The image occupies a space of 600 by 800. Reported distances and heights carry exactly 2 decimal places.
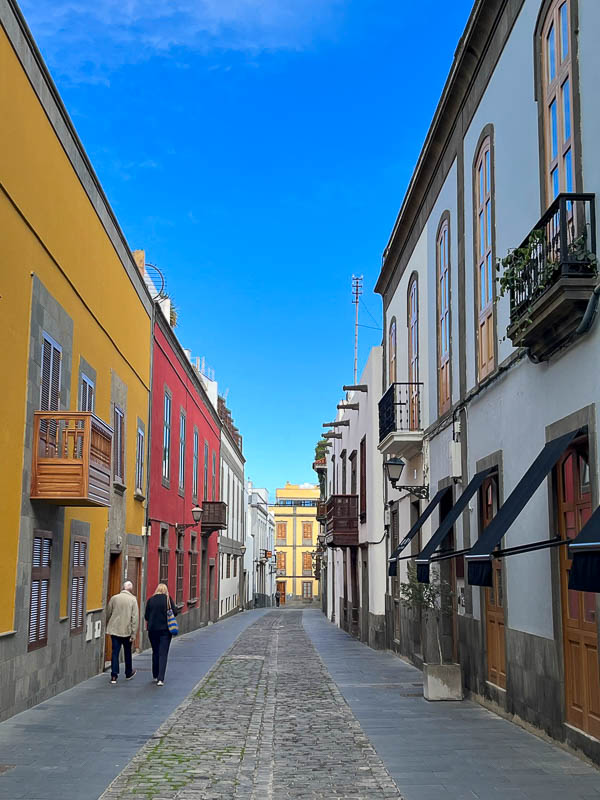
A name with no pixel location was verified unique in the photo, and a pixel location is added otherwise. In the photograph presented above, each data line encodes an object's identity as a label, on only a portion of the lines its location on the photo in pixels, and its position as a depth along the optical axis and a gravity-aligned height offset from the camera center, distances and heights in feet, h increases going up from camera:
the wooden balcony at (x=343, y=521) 85.92 +3.06
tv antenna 125.70 +36.86
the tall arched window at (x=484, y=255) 39.29 +13.10
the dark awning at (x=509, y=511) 27.73 +1.40
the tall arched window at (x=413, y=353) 56.95 +13.20
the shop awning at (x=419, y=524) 47.21 +1.63
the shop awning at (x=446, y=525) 38.86 +1.29
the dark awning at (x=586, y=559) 19.84 -0.08
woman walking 45.37 -3.95
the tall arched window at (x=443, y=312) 48.70 +13.15
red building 74.79 +6.65
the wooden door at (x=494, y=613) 36.78 -2.41
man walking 46.29 -3.59
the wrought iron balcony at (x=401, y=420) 54.85 +8.49
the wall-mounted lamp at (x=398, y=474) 52.26 +4.59
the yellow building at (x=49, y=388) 33.94 +7.27
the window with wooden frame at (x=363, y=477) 82.13 +6.99
